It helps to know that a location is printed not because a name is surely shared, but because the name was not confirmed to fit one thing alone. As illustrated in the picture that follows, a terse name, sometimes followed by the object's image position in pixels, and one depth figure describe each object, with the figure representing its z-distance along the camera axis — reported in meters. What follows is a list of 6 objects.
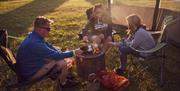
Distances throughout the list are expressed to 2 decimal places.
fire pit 3.37
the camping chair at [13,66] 2.71
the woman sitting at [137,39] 3.32
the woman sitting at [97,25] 4.34
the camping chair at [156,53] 3.17
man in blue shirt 2.78
